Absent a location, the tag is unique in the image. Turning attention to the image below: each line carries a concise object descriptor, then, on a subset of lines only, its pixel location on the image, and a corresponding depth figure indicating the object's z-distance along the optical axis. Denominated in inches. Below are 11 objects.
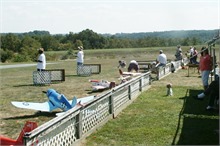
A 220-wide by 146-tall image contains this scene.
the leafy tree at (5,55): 2067.7
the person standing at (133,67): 760.3
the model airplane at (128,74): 663.1
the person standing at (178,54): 1093.8
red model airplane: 231.7
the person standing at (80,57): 828.0
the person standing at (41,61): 663.1
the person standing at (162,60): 808.3
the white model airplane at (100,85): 577.0
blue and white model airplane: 385.1
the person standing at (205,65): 482.6
